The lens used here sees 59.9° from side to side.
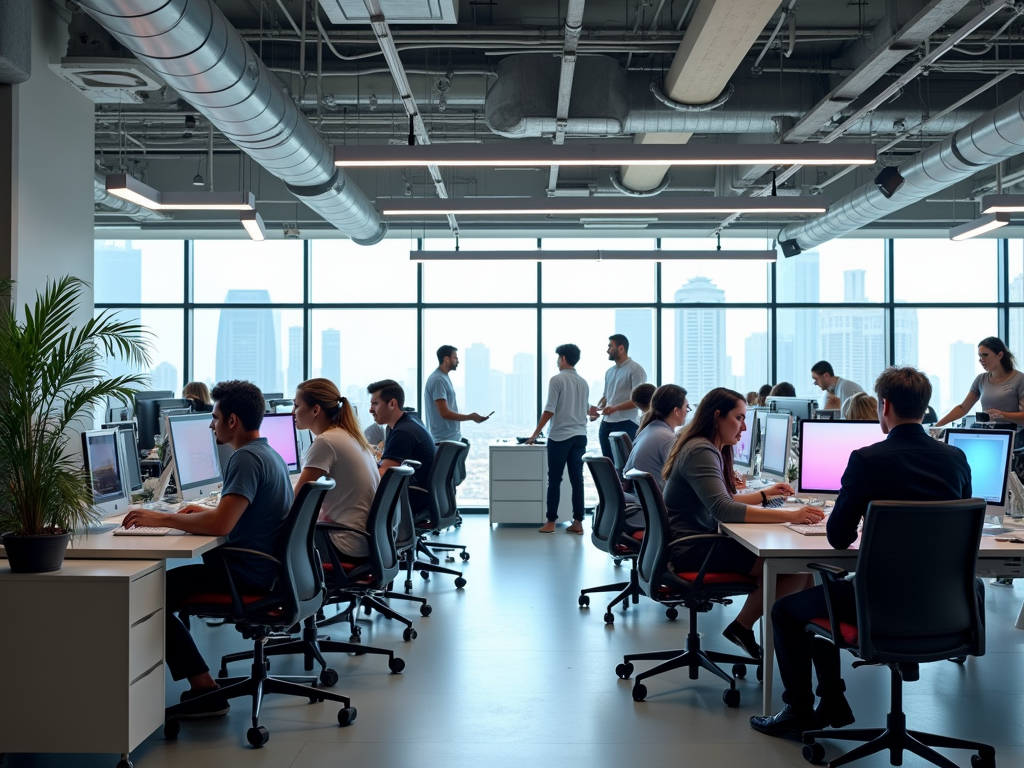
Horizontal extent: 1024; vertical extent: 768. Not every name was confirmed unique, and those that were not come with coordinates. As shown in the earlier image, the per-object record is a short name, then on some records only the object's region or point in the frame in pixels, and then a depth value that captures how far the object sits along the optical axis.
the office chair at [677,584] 3.83
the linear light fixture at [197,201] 6.59
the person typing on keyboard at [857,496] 3.13
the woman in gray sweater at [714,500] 3.95
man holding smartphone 8.38
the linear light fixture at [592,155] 5.29
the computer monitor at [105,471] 3.84
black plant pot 3.10
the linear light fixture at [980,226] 7.47
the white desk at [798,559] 3.44
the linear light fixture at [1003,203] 6.98
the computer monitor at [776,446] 5.20
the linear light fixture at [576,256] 9.05
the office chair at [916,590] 2.91
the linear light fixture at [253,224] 7.17
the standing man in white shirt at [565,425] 8.34
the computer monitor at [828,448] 4.50
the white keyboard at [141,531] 3.68
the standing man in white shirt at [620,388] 8.37
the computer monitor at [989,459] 4.02
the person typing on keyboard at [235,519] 3.50
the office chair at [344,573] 4.12
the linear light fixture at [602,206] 6.81
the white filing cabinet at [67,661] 3.07
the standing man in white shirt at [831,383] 8.30
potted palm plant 3.16
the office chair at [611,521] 4.75
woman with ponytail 4.24
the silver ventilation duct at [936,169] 5.92
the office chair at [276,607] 3.42
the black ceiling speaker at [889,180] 7.25
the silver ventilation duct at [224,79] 3.62
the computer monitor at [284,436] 5.35
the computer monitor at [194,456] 4.31
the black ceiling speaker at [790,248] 9.88
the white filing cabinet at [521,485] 8.77
